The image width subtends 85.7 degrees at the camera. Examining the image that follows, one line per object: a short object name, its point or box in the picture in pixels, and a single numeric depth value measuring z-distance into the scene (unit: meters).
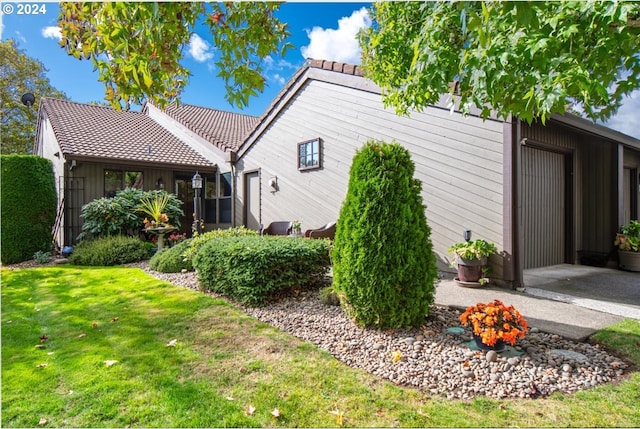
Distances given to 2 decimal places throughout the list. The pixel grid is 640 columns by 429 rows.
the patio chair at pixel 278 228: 10.05
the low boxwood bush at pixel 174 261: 7.23
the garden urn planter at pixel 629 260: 7.26
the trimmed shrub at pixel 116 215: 10.17
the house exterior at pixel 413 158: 5.93
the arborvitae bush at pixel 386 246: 3.52
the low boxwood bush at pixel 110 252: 8.80
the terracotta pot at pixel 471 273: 5.64
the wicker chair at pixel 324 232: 8.08
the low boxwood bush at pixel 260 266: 4.71
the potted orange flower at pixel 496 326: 3.00
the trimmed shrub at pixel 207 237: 6.84
